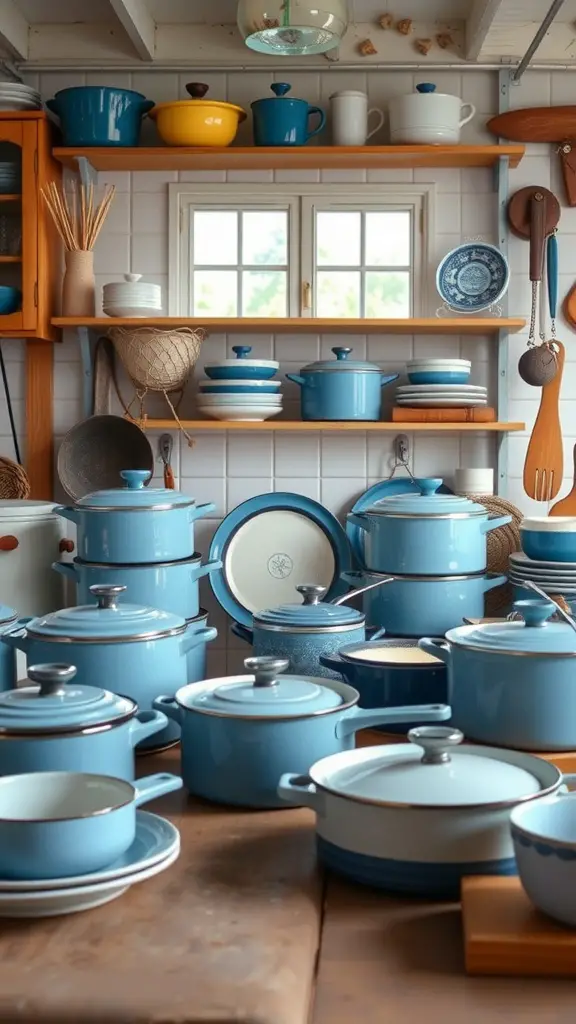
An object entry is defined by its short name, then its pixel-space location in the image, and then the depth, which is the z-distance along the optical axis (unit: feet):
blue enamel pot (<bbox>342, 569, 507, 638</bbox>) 7.29
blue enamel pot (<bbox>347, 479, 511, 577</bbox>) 7.42
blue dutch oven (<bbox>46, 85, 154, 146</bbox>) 10.31
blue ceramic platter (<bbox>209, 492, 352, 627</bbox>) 10.75
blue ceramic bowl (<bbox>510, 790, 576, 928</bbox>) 3.10
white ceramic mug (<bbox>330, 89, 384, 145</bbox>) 10.44
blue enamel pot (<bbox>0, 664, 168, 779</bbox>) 3.94
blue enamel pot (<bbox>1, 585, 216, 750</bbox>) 5.00
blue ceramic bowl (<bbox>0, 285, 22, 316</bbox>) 10.37
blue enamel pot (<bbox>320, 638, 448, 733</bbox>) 5.37
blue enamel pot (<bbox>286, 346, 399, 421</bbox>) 10.29
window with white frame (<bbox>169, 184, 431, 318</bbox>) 11.02
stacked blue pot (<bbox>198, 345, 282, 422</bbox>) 10.29
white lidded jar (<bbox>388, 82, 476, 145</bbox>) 10.21
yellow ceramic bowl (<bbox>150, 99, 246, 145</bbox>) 10.25
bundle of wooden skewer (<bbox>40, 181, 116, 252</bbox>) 10.53
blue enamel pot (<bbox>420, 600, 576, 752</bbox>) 4.67
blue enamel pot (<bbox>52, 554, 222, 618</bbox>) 6.66
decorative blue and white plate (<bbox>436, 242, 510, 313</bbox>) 10.61
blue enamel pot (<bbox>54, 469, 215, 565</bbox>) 6.75
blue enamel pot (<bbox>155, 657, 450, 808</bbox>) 4.32
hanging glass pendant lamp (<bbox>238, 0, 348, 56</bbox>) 7.68
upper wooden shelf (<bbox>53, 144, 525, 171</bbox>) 10.28
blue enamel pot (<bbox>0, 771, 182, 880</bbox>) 3.31
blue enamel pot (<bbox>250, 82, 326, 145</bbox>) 10.28
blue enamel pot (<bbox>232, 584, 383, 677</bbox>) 5.74
